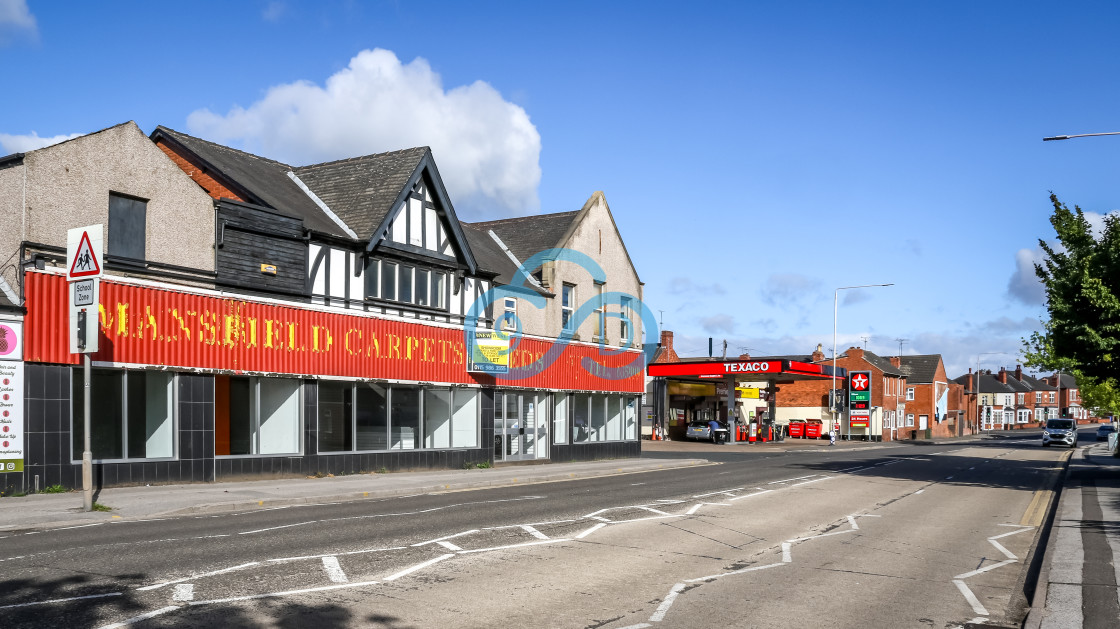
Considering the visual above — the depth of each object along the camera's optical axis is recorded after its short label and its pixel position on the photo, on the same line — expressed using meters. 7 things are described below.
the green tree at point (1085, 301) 27.53
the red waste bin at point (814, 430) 78.75
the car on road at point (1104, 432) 98.31
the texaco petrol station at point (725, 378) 62.62
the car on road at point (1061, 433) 72.50
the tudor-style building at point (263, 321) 20.56
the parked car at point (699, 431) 65.00
